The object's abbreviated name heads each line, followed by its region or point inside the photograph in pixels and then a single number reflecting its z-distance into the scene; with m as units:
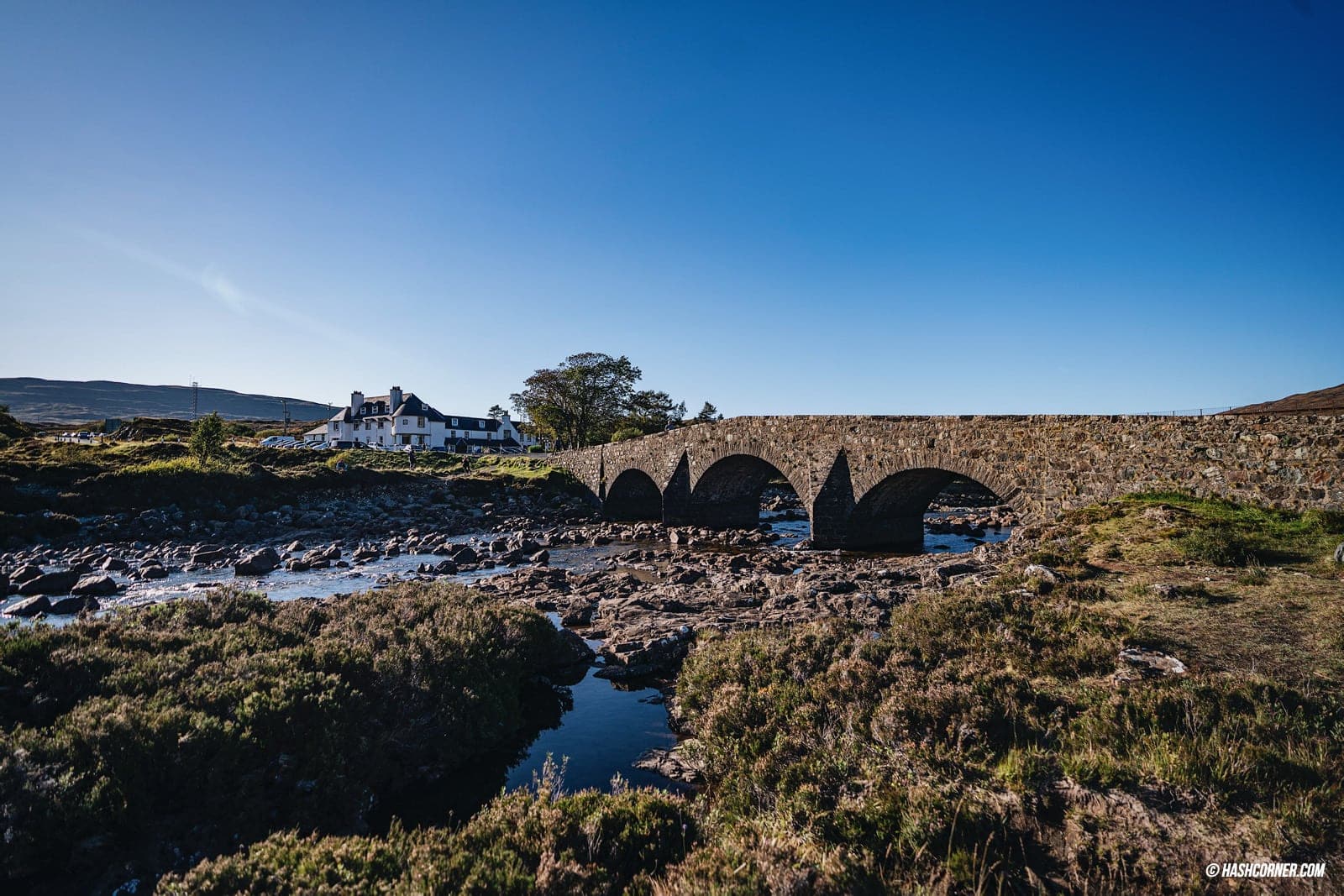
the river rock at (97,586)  18.39
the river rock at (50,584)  18.36
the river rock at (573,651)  11.56
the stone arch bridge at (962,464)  13.66
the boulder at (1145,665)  7.09
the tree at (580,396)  73.62
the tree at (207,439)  42.59
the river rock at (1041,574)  11.49
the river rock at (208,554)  24.25
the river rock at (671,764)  7.43
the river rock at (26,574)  19.14
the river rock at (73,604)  16.19
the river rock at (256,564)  22.02
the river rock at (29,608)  15.53
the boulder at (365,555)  24.81
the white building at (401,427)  88.25
